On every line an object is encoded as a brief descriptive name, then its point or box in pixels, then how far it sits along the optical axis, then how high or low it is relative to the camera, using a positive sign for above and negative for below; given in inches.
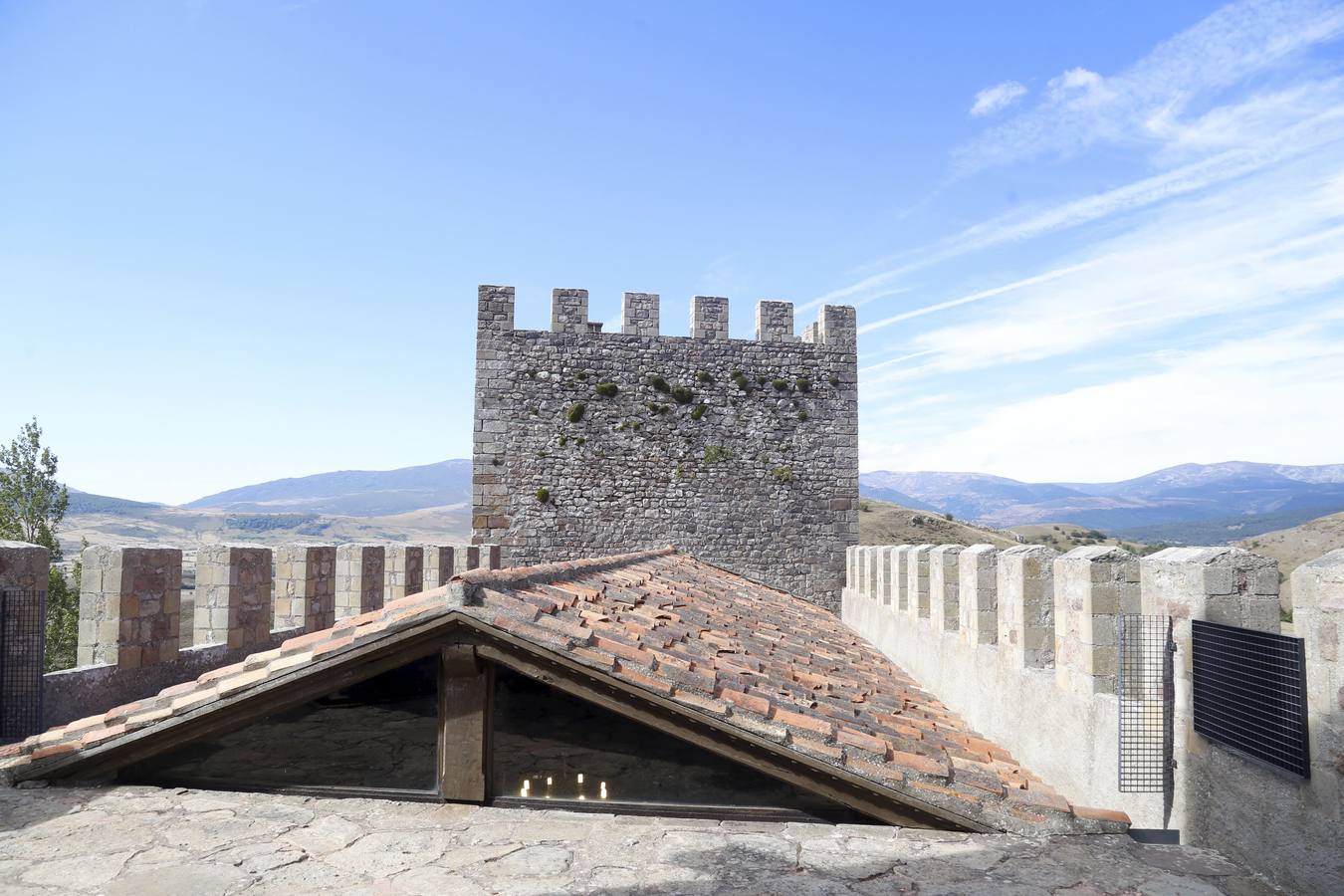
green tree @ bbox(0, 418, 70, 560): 753.0 -2.8
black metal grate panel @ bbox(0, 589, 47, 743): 207.8 -43.5
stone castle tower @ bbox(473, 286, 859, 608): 590.6 +38.1
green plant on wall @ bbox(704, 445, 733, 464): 612.1 +30.5
